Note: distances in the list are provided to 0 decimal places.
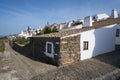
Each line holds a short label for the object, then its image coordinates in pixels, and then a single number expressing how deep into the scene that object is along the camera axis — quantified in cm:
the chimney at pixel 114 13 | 1517
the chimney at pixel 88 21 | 1453
